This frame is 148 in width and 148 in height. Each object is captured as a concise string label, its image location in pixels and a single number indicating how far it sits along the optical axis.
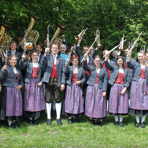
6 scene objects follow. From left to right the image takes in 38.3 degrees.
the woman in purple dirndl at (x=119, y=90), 5.51
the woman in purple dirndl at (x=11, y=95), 5.14
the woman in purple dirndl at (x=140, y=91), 5.52
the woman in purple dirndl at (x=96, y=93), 5.52
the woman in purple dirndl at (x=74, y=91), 5.67
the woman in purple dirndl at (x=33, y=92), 5.50
